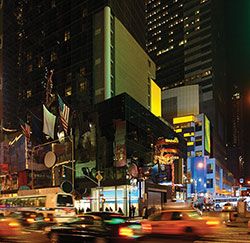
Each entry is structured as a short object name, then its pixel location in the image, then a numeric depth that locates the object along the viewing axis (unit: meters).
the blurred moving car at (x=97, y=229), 12.30
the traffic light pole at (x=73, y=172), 46.38
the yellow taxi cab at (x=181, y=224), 14.67
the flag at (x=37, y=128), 53.72
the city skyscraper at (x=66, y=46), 62.50
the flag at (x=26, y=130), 51.62
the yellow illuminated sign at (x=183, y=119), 124.43
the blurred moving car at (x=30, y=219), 18.38
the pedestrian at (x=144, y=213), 32.68
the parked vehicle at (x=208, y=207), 63.30
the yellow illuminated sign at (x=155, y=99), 83.25
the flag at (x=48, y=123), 49.16
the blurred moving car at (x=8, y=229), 13.98
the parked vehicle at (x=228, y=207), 48.12
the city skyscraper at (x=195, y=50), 145.12
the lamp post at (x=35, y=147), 52.87
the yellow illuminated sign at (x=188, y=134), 124.64
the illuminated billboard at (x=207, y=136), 123.64
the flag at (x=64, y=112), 41.84
